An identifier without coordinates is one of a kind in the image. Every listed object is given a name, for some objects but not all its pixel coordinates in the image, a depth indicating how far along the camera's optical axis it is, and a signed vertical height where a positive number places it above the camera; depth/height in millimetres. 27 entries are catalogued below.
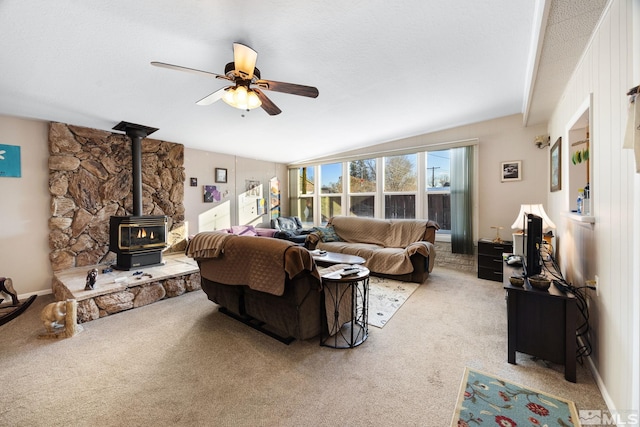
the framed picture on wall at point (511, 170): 4234 +645
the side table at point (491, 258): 3908 -774
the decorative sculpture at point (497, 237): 4030 -464
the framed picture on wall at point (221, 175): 5410 +793
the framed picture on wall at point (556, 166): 2969 +520
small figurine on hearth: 2914 -765
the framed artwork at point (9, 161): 3247 +691
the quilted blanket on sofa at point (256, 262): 2012 -439
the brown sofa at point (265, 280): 2055 -606
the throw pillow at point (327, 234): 5133 -480
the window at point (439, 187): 4992 +439
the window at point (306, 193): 6930 +489
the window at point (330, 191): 6484 +519
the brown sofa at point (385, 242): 3936 -606
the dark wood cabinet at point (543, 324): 1777 -860
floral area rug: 1452 -1211
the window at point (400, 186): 5352 +515
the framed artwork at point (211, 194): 5215 +373
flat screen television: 2218 -351
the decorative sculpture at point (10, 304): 2896 -1124
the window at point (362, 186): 5906 +567
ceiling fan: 1965 +1078
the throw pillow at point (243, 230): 5426 -396
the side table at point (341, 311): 2236 -936
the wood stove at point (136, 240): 3652 -412
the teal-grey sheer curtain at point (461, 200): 4582 +162
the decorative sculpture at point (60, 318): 2395 -996
